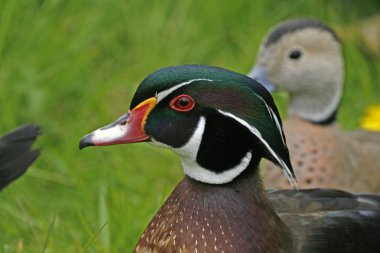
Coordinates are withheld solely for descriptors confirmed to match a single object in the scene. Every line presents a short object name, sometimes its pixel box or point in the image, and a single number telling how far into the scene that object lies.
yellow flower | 7.28
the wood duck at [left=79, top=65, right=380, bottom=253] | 3.89
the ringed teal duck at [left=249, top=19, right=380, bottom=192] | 6.20
